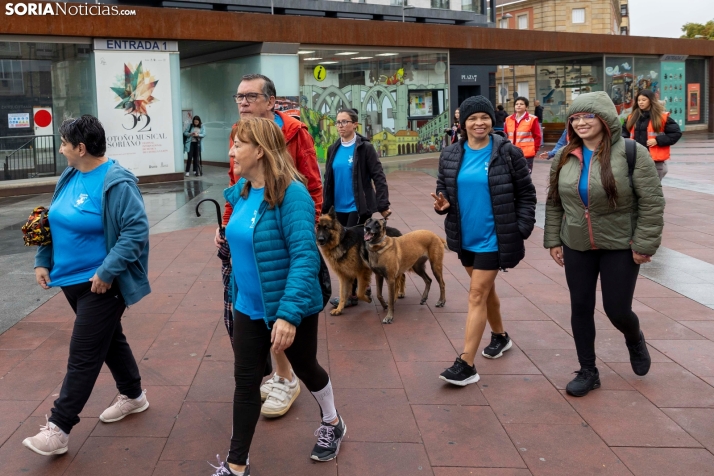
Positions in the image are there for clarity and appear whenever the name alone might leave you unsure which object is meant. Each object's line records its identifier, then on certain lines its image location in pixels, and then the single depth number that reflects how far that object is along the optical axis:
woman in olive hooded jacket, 4.37
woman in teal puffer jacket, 3.37
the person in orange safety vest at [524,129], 11.52
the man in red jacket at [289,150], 4.39
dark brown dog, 6.29
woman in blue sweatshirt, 3.92
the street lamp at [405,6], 28.54
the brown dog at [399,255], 6.40
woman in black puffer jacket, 4.75
